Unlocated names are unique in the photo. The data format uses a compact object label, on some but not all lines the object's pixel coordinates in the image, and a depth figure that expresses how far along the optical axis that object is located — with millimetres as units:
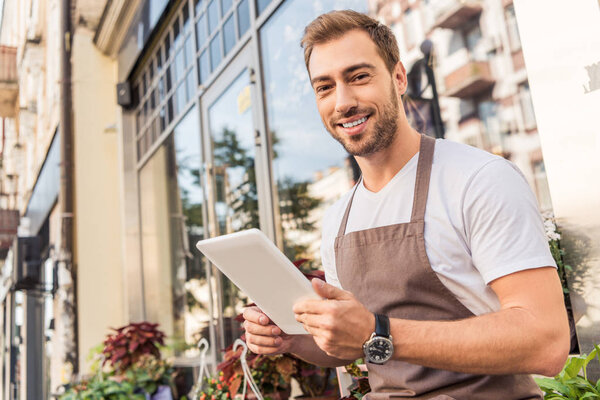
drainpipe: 6773
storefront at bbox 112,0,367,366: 3570
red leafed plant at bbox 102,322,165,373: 4668
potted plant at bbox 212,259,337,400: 2734
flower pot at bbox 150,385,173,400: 4632
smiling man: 1102
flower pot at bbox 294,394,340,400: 2698
